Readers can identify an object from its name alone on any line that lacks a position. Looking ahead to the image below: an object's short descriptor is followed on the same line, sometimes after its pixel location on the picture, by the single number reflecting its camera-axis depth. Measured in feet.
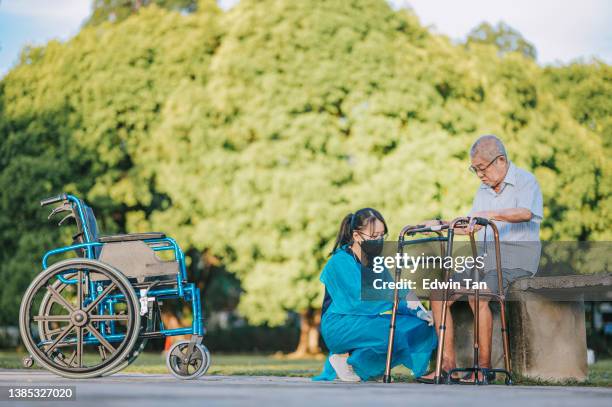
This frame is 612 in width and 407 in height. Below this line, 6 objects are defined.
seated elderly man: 21.54
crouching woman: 21.83
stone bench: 21.85
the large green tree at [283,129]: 61.77
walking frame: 19.93
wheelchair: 20.49
